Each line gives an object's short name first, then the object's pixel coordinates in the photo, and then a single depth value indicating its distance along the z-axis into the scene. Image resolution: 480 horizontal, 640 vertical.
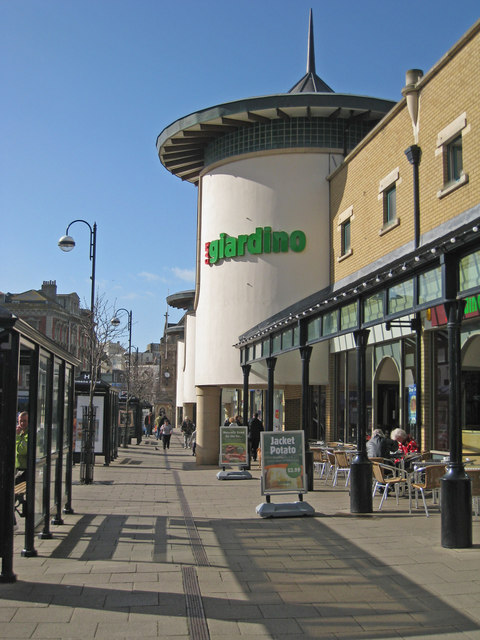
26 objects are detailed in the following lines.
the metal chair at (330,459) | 17.31
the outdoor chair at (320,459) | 18.55
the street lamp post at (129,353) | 31.87
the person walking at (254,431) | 26.12
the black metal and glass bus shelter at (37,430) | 6.98
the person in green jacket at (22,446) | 10.23
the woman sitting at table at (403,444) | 14.42
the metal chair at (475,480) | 10.86
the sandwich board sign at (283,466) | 12.04
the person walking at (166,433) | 37.59
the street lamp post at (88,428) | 18.12
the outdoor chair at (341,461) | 16.00
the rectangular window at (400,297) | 10.55
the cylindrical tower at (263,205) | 24.88
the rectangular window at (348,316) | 13.05
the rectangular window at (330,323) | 14.16
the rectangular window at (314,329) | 15.39
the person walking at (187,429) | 41.25
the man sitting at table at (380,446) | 14.40
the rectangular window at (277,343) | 19.23
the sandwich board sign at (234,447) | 20.16
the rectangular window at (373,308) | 11.80
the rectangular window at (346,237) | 22.80
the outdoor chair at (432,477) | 11.16
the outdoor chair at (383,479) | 12.18
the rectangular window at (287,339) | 17.89
